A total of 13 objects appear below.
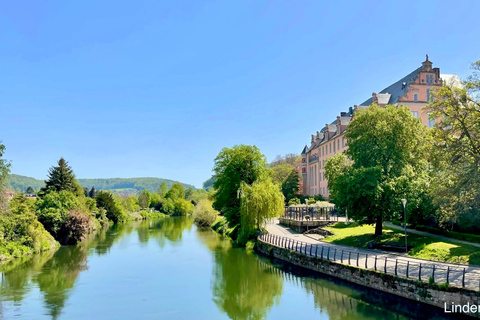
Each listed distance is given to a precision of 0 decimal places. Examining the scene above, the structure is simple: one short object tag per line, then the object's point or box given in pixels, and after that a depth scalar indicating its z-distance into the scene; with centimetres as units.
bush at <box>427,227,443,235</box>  2926
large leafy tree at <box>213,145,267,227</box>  4759
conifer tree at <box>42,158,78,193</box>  5553
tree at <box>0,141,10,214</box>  3022
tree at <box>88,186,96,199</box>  12032
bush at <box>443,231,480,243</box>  2544
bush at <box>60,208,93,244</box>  4662
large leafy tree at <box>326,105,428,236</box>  2795
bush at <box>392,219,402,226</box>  3574
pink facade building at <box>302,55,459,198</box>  4712
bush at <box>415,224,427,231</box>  3122
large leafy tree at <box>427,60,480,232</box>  2197
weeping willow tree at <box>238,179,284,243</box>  3944
